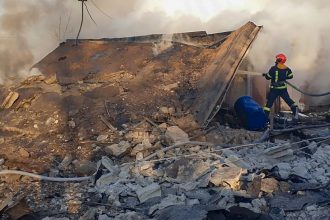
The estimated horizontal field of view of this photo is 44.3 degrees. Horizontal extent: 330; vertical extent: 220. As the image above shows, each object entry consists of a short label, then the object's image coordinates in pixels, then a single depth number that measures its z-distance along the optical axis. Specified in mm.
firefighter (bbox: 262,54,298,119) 8039
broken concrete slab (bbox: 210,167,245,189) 4961
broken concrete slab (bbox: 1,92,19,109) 7551
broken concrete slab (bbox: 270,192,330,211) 4539
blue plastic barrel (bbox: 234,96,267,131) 7336
